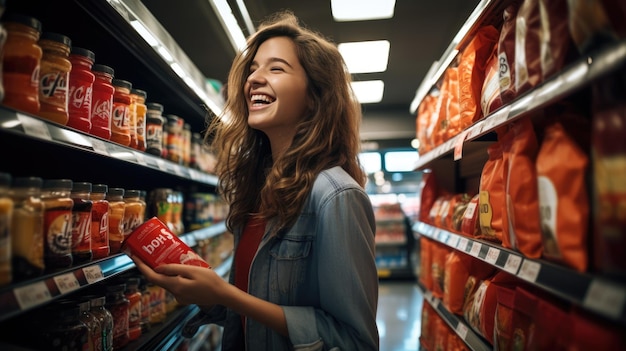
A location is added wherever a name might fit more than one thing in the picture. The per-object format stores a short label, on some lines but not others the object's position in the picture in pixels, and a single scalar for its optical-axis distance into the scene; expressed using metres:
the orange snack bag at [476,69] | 1.72
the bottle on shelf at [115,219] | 1.53
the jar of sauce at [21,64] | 1.04
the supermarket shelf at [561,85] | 0.76
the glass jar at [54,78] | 1.15
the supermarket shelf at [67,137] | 0.94
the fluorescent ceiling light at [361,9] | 3.44
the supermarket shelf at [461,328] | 1.60
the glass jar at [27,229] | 1.01
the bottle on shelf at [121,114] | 1.55
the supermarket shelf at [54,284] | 0.92
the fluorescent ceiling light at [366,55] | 4.37
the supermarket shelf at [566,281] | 0.74
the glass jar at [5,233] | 0.93
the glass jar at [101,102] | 1.42
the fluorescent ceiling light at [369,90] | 5.78
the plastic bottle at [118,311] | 1.59
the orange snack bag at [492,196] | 1.46
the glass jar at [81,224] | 1.25
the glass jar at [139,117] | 1.73
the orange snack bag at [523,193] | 1.14
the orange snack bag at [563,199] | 0.92
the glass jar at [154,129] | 1.89
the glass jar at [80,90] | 1.29
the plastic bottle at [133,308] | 1.71
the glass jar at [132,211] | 1.66
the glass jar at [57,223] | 1.13
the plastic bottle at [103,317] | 1.42
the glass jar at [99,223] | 1.37
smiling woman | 1.17
